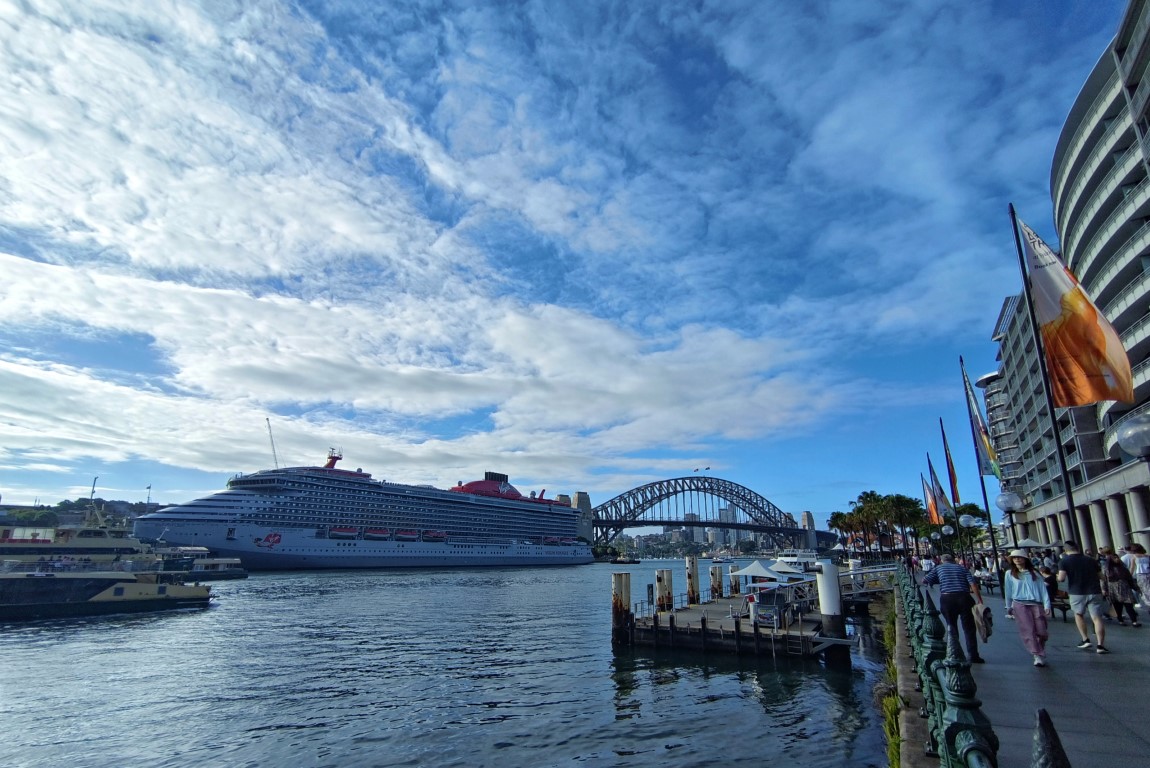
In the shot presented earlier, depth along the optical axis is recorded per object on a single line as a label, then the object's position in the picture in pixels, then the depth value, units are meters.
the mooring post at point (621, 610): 30.88
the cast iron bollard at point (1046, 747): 2.56
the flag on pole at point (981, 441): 26.00
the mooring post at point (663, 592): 36.22
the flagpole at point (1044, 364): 13.19
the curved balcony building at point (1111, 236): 33.75
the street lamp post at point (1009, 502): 24.48
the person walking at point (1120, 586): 15.40
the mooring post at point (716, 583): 44.88
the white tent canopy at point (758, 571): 29.43
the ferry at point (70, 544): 63.88
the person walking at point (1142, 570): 16.06
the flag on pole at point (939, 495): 34.58
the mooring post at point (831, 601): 26.95
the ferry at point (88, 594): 42.41
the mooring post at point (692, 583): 40.88
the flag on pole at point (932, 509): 36.03
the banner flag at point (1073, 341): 11.66
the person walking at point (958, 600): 11.42
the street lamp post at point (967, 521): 29.37
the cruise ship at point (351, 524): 90.62
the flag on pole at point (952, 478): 30.00
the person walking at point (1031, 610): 11.03
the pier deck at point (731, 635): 26.56
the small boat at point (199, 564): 70.44
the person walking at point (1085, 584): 11.84
